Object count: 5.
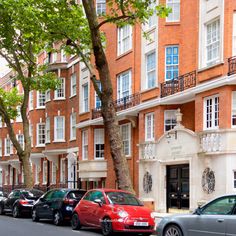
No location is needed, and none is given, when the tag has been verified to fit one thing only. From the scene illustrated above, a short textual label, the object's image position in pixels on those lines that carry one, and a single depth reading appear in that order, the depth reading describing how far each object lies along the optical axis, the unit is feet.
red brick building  69.31
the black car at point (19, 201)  79.41
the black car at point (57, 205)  65.67
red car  52.31
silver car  37.04
